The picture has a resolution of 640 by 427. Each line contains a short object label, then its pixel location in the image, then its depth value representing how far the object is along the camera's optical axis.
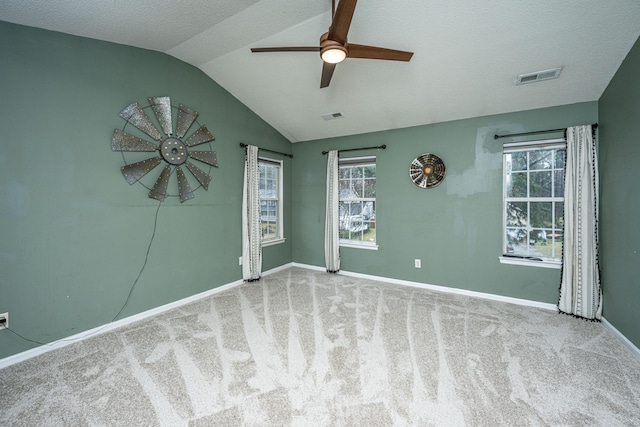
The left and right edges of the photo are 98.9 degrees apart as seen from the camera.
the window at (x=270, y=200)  4.70
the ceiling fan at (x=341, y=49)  1.63
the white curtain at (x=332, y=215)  4.62
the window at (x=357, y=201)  4.51
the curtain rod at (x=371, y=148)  4.25
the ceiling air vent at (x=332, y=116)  4.07
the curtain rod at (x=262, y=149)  4.09
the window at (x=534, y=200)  3.30
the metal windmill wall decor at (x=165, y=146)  2.84
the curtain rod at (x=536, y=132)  2.99
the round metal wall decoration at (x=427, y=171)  3.85
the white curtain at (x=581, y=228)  2.93
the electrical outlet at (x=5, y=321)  2.15
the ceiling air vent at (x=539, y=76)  2.72
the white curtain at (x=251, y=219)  4.09
